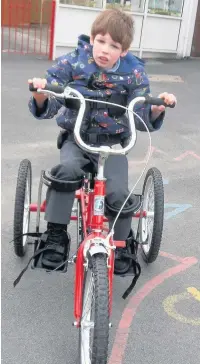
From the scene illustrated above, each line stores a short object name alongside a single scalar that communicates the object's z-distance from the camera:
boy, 2.91
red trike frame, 2.53
